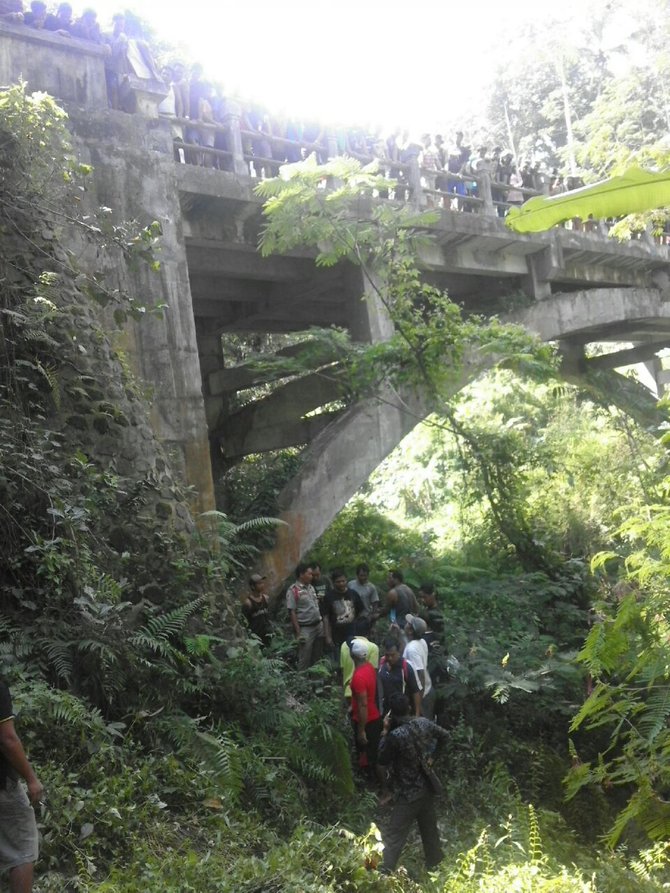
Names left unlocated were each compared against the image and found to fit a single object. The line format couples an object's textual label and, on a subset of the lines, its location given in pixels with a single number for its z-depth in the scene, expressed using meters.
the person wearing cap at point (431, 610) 9.27
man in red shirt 7.68
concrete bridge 9.32
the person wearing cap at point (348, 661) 7.87
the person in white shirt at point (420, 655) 7.95
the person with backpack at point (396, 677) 7.50
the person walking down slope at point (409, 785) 5.62
